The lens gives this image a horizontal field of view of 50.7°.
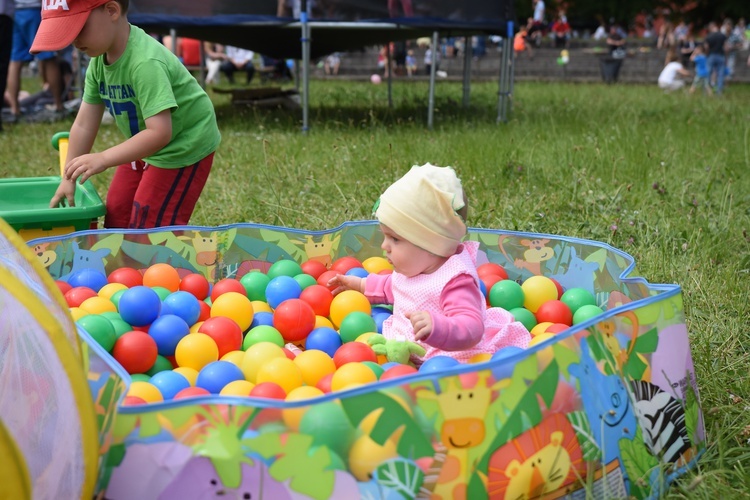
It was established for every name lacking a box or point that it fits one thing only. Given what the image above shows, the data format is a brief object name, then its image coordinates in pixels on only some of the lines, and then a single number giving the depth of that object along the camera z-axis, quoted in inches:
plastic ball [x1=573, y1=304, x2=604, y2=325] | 94.7
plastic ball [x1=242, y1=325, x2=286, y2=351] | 92.8
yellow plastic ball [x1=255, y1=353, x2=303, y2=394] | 77.5
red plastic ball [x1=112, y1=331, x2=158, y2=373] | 83.2
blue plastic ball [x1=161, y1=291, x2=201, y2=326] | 97.5
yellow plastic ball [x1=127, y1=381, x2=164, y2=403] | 70.4
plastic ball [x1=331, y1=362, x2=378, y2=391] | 72.2
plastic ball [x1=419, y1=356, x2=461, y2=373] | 75.5
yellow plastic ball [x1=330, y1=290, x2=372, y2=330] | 100.1
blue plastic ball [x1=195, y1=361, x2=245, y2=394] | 77.8
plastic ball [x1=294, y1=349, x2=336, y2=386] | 81.2
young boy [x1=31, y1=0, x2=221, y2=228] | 100.6
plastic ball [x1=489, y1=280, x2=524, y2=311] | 102.5
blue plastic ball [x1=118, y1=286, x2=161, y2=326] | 93.6
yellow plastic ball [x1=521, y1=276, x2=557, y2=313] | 103.7
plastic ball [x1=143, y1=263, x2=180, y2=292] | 106.1
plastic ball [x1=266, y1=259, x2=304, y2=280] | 111.4
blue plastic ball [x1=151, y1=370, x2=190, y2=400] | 75.8
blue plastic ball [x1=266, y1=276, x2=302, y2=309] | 104.1
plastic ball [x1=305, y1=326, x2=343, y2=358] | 92.0
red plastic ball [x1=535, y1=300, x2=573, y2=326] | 98.5
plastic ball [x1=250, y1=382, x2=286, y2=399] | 69.9
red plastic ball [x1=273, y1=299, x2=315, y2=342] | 95.7
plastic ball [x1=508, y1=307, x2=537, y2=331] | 99.0
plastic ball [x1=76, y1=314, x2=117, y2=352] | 81.4
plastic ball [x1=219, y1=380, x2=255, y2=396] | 73.5
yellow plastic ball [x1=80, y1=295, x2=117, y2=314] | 93.5
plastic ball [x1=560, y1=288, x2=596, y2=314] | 100.8
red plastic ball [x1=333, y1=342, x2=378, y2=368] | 83.2
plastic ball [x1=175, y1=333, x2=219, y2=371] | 86.7
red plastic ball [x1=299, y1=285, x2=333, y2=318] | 103.0
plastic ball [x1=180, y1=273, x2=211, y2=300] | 107.5
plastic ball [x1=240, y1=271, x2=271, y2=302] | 108.8
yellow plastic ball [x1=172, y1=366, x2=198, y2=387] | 82.7
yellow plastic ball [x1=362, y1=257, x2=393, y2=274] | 113.1
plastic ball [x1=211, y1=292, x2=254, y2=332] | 96.3
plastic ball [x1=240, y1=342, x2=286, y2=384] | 82.8
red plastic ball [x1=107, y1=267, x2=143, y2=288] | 106.3
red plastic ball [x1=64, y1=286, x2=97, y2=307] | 97.3
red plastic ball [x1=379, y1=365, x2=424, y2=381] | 71.7
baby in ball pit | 79.4
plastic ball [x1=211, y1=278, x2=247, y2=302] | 104.0
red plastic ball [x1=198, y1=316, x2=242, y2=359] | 90.4
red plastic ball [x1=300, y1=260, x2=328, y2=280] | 114.3
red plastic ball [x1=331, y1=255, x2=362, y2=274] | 114.0
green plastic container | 101.4
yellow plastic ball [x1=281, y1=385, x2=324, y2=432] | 54.7
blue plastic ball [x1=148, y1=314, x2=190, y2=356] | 91.0
